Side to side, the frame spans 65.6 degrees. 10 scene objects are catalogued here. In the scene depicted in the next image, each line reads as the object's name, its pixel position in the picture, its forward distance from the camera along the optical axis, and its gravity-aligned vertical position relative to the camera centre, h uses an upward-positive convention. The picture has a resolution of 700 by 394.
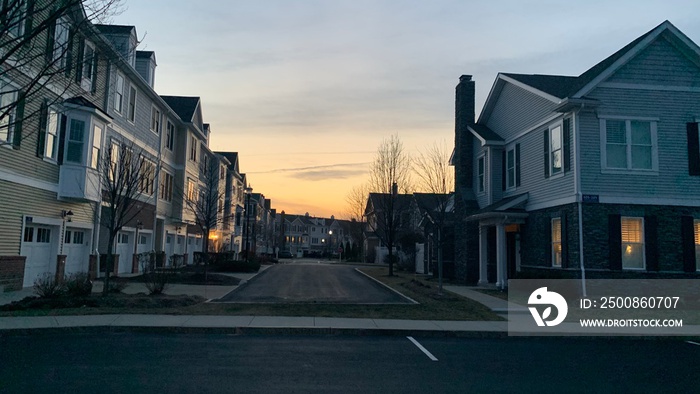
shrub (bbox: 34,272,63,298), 15.09 -1.27
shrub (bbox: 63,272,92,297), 15.91 -1.22
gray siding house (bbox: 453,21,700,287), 18.38 +3.28
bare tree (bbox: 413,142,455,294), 20.91 +1.93
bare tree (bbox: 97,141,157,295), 16.22 +2.07
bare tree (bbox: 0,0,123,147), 8.24 +4.03
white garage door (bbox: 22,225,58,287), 18.67 -0.24
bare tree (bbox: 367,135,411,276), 33.00 +3.80
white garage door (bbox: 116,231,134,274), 26.87 -0.17
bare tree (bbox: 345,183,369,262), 63.60 +3.13
